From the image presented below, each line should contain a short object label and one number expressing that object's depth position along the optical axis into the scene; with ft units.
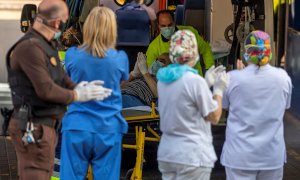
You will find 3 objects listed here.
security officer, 26.60
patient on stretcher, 43.23
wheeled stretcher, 39.79
